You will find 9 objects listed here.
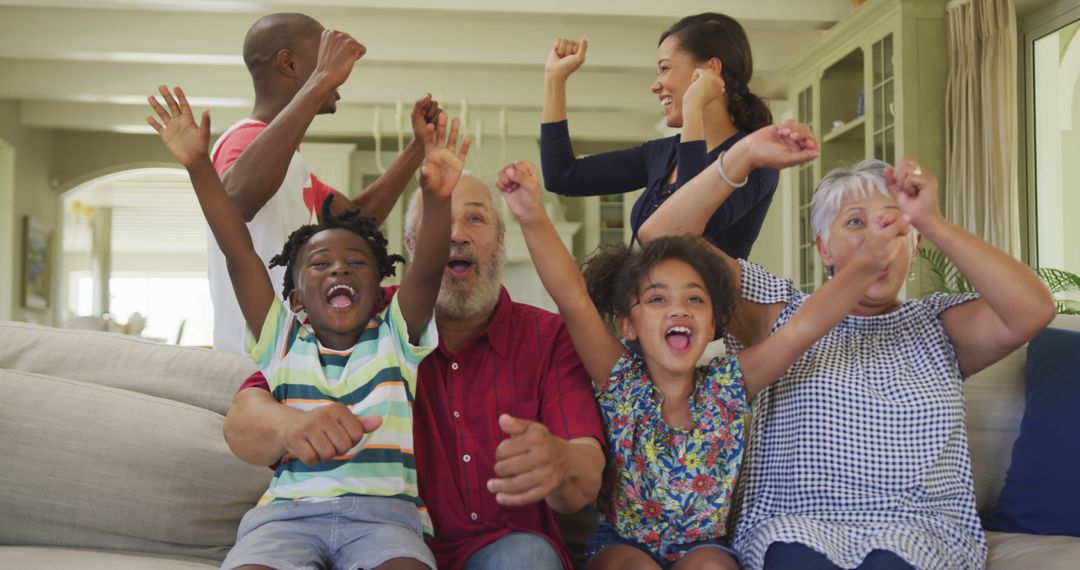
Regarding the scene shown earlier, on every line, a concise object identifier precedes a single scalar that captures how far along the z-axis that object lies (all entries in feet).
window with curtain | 15.61
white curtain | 15.81
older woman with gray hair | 5.62
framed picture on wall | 31.63
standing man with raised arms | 6.48
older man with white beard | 4.85
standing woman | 7.46
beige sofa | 6.16
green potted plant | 13.69
